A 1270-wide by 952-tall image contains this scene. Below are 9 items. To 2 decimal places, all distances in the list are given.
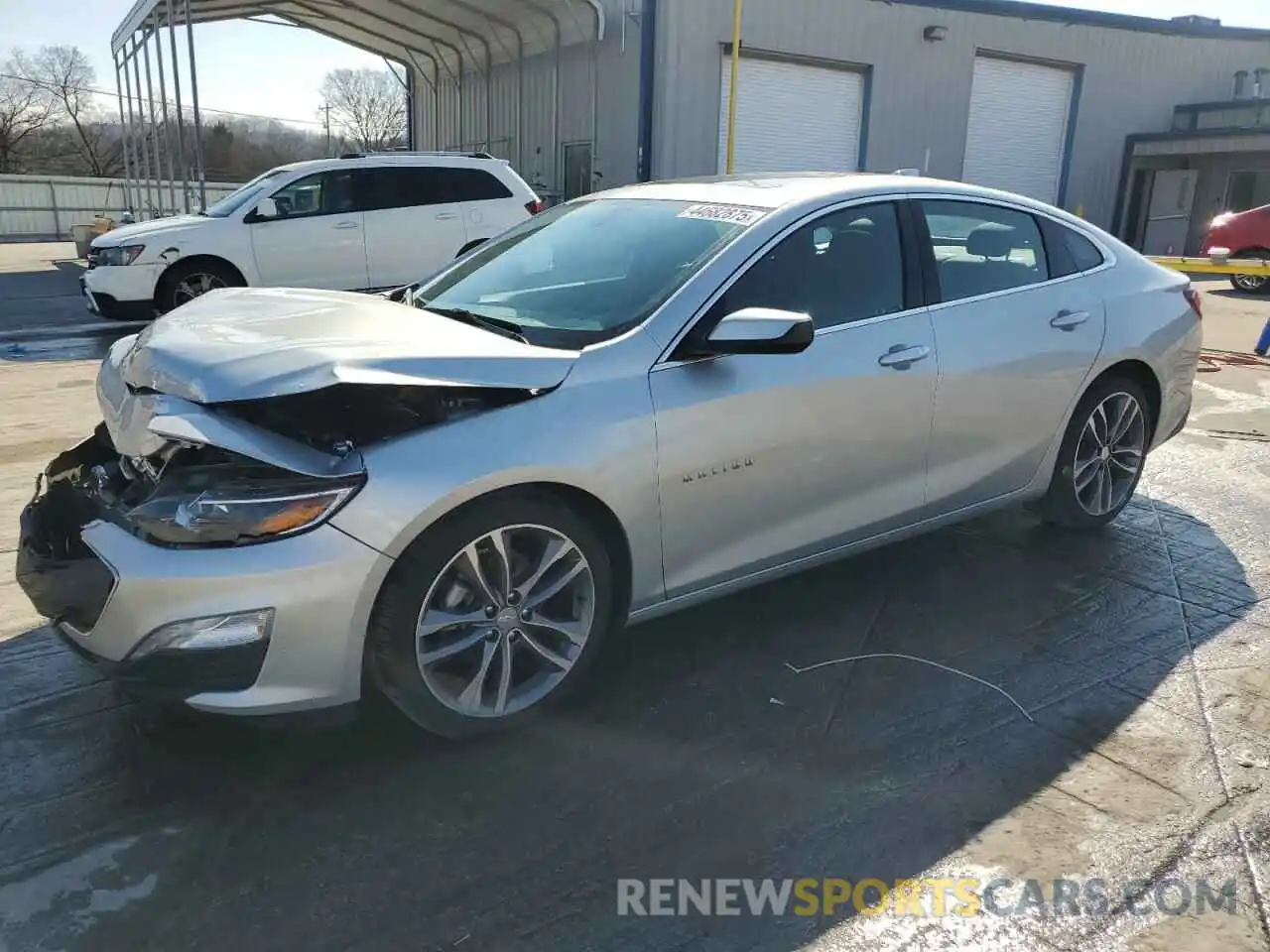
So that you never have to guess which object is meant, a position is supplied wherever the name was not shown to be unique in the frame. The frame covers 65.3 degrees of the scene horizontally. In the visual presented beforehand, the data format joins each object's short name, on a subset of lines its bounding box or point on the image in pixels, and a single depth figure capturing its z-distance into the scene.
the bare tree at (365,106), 65.94
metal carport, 17.77
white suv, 10.33
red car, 17.80
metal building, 17.28
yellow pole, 15.90
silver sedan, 2.53
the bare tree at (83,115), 55.16
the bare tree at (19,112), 52.38
